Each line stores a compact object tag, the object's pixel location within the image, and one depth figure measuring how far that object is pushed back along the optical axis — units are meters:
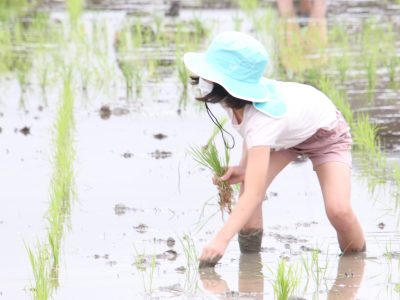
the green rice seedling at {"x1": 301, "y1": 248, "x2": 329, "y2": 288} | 7.50
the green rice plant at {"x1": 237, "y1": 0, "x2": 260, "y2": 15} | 20.37
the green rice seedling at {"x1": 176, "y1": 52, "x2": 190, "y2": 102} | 14.57
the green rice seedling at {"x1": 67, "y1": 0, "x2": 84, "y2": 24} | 19.94
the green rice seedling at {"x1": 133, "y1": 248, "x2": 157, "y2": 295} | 7.57
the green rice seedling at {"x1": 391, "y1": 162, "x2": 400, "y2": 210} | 9.72
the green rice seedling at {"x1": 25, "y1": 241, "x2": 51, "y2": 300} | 6.95
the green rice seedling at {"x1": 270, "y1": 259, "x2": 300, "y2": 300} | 6.80
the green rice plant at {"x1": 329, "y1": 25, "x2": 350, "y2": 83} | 14.90
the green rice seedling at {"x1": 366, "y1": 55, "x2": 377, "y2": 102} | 14.20
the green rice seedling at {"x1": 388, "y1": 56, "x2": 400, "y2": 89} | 14.78
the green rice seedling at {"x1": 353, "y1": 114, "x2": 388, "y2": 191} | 10.57
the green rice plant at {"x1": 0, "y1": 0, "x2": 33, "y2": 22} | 21.65
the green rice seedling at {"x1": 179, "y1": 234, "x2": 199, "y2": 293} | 7.63
